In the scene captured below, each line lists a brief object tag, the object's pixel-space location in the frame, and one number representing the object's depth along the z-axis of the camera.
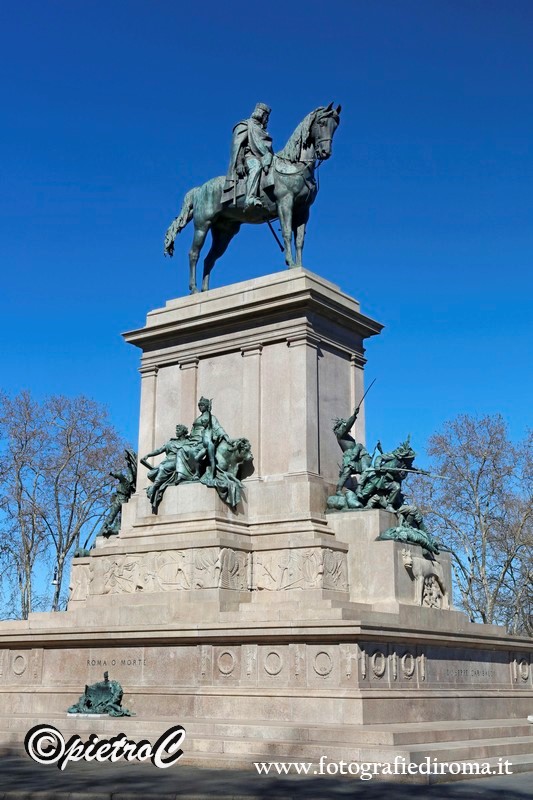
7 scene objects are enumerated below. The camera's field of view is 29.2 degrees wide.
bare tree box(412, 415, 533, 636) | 45.09
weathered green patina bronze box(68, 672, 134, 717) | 19.28
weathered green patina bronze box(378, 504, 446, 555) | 21.67
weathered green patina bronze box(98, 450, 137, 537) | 25.12
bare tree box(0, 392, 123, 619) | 46.00
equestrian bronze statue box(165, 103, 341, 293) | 25.06
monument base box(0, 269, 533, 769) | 17.55
